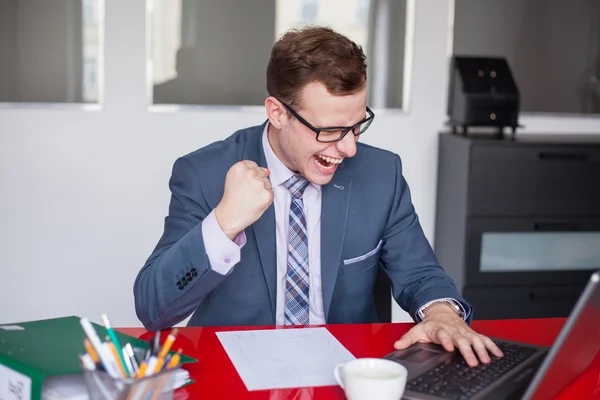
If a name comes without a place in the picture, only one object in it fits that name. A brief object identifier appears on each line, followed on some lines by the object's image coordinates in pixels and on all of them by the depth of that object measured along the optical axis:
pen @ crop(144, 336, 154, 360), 1.16
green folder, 1.19
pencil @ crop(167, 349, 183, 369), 1.12
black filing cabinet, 3.49
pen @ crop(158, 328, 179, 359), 1.12
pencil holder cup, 1.01
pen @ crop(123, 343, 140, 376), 1.20
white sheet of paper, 1.36
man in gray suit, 1.77
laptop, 1.12
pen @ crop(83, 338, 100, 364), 1.10
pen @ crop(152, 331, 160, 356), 1.15
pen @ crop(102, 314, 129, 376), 1.17
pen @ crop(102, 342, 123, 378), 1.09
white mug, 1.14
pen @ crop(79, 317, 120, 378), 1.08
